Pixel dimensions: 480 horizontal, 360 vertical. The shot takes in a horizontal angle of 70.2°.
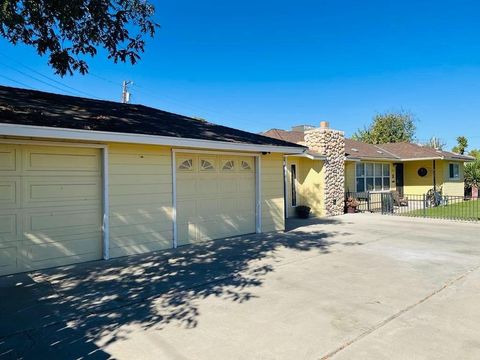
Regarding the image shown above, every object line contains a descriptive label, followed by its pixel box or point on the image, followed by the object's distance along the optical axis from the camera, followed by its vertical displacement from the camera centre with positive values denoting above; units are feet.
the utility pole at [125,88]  80.05 +23.20
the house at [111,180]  20.81 +0.33
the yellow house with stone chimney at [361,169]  50.42 +2.24
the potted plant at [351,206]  54.03 -3.82
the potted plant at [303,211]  48.37 -4.08
